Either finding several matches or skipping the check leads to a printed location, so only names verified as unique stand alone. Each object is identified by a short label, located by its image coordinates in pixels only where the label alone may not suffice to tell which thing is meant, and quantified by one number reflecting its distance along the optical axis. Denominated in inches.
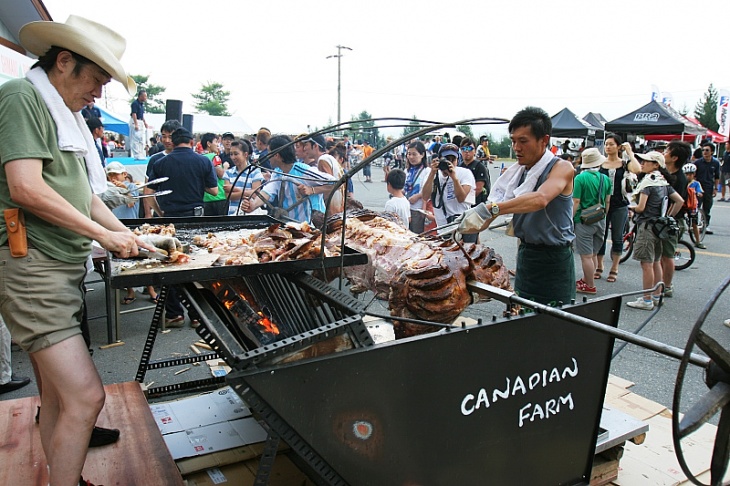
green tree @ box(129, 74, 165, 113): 2726.4
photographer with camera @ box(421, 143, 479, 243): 261.9
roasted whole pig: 106.3
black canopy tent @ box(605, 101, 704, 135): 607.8
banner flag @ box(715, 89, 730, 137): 825.5
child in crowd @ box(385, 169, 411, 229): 235.0
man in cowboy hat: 75.3
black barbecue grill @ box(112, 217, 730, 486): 70.7
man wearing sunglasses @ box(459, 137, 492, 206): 316.5
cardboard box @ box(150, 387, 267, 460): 109.8
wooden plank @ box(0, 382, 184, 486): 98.2
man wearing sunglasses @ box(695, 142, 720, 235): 444.1
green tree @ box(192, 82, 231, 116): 2832.2
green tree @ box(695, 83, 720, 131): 2060.8
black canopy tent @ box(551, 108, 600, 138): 641.0
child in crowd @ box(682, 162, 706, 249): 385.4
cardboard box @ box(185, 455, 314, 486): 100.2
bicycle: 323.3
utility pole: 1398.9
